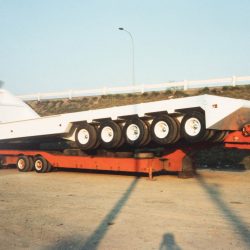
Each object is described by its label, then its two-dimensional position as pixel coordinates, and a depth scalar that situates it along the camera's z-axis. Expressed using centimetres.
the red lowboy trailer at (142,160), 1219
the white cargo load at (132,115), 1127
